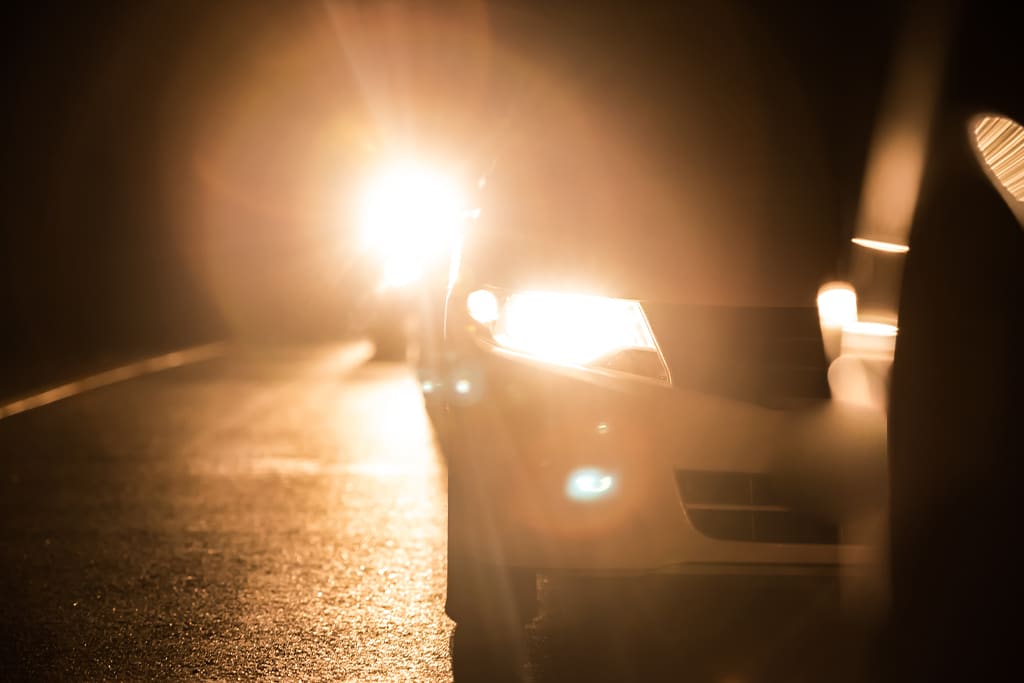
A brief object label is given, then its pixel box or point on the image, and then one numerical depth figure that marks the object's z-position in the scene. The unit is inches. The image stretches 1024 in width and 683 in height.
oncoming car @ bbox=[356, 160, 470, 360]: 789.9
